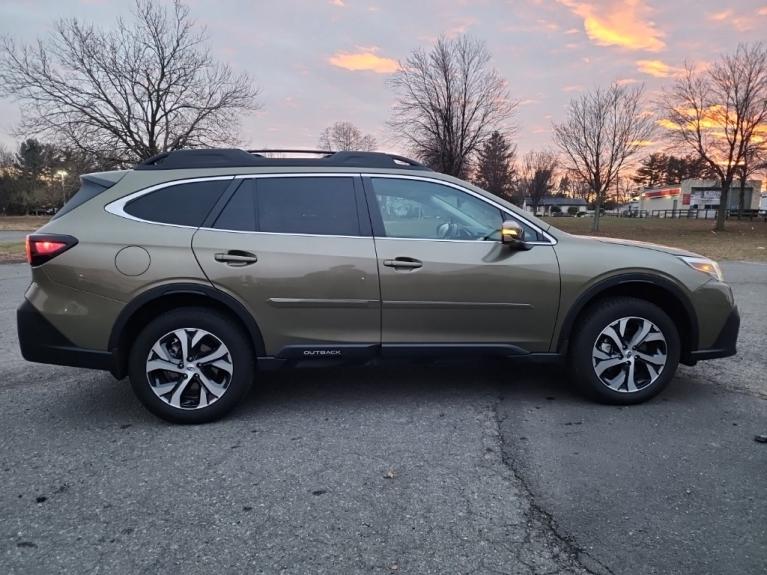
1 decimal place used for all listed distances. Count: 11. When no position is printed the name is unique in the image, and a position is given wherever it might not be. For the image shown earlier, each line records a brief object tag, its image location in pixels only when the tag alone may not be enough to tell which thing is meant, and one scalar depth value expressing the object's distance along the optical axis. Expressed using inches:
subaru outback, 137.0
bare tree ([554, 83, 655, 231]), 1437.0
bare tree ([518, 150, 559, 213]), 3307.1
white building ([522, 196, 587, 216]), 4612.5
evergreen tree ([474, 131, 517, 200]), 1628.9
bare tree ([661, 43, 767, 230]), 1258.0
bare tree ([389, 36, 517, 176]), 1423.5
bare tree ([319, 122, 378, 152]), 2367.1
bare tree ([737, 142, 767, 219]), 1307.8
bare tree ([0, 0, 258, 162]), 894.4
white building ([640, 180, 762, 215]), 2780.5
